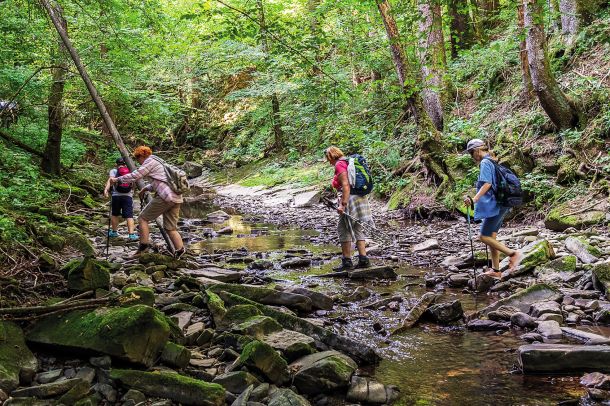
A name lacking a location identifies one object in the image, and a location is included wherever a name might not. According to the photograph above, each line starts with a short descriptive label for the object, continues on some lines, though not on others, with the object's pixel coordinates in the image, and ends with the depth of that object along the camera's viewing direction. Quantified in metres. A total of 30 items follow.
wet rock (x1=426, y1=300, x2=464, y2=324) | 5.75
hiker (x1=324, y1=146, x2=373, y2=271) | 8.61
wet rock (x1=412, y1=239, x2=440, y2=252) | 10.07
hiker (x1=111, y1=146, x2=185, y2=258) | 8.24
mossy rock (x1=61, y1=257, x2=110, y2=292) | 4.98
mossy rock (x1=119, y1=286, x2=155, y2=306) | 4.54
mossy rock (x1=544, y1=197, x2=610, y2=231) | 9.78
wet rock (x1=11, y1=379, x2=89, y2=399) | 3.32
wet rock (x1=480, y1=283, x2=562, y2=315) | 5.98
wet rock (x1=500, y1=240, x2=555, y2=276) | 7.43
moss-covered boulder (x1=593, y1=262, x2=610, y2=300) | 6.11
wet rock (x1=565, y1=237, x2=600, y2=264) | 7.28
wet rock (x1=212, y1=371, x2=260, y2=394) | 3.75
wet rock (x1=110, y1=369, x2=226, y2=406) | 3.50
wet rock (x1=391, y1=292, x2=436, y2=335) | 5.60
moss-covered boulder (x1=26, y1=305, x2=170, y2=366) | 3.85
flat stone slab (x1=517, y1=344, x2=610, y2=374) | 4.14
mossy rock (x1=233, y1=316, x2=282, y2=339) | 4.72
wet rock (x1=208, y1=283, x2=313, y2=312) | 6.11
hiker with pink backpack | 11.02
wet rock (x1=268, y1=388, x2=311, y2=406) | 3.51
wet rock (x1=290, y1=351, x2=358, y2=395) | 3.91
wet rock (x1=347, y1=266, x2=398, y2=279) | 8.05
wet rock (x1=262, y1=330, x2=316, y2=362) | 4.37
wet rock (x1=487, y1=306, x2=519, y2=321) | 5.65
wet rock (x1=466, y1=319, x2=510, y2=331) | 5.43
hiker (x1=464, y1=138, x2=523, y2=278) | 7.41
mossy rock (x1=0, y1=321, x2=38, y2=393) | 3.44
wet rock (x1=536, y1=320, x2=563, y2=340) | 5.03
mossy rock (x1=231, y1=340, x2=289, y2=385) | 3.93
